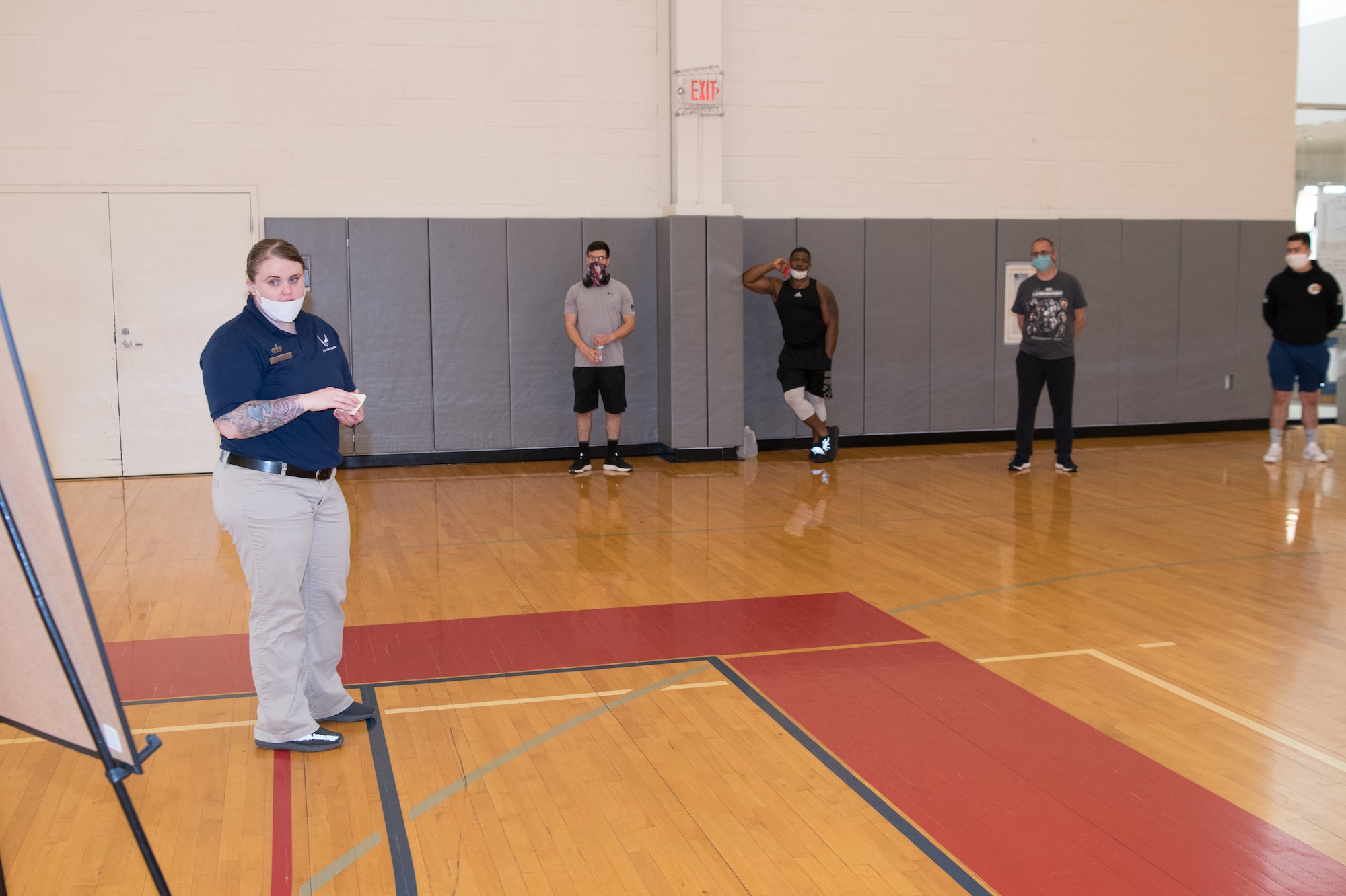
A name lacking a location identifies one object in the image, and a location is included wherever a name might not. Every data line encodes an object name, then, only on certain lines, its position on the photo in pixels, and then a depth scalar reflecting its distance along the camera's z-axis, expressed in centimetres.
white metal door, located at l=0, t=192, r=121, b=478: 945
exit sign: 1037
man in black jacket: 941
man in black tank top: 1014
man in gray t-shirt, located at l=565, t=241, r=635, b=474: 971
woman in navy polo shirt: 351
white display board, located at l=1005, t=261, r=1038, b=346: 1173
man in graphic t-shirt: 944
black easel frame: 171
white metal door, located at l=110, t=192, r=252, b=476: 970
